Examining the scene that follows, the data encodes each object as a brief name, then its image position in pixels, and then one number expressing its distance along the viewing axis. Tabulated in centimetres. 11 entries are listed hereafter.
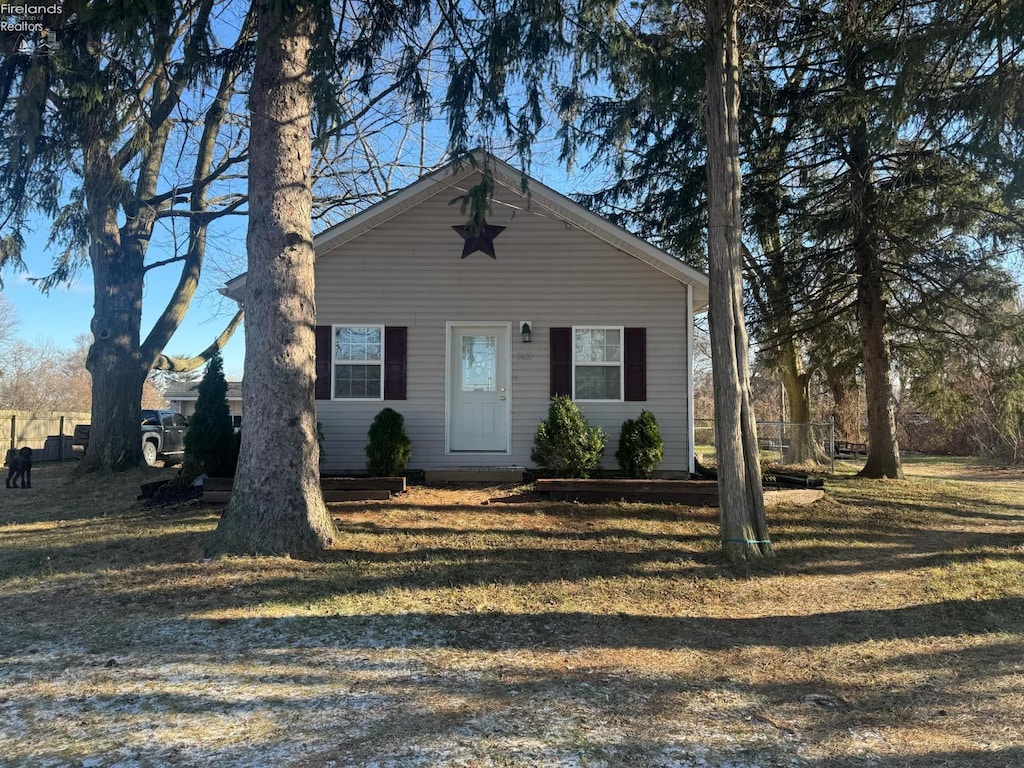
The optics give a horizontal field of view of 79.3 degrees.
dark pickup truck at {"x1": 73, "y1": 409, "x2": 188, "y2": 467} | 1638
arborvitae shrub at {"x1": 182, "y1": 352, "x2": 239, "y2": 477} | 864
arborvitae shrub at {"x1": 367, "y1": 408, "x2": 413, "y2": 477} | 893
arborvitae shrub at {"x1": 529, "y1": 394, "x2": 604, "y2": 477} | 892
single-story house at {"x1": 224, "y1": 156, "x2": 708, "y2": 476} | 961
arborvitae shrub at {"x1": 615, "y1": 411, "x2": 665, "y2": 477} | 918
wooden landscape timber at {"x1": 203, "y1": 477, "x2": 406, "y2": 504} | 803
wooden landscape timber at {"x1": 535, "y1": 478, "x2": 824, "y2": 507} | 841
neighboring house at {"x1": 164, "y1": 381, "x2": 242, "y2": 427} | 3135
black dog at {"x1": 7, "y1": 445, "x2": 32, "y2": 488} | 1113
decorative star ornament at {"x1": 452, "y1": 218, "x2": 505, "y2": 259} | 970
